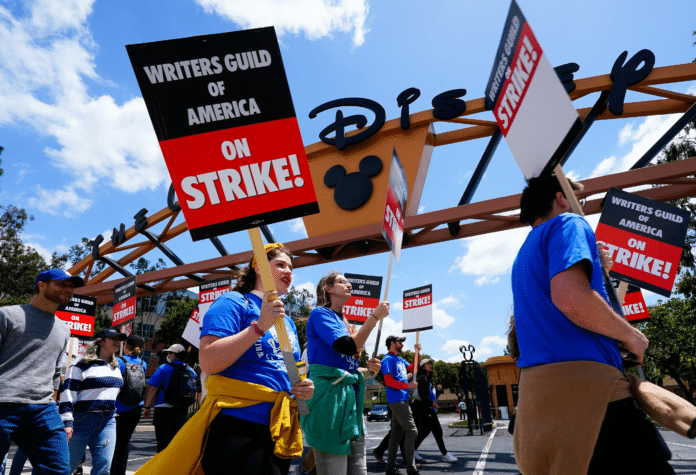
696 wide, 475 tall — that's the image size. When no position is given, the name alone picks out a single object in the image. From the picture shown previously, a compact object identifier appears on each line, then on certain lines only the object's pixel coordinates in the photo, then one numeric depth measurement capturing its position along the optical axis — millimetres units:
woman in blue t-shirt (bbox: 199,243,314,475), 1948
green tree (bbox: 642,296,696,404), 33906
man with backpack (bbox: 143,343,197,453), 6477
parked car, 34281
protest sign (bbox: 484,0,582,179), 1901
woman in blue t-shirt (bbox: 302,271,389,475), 2881
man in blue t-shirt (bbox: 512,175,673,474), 1443
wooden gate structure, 8281
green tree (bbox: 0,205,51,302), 31203
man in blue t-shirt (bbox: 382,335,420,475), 6355
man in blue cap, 2947
